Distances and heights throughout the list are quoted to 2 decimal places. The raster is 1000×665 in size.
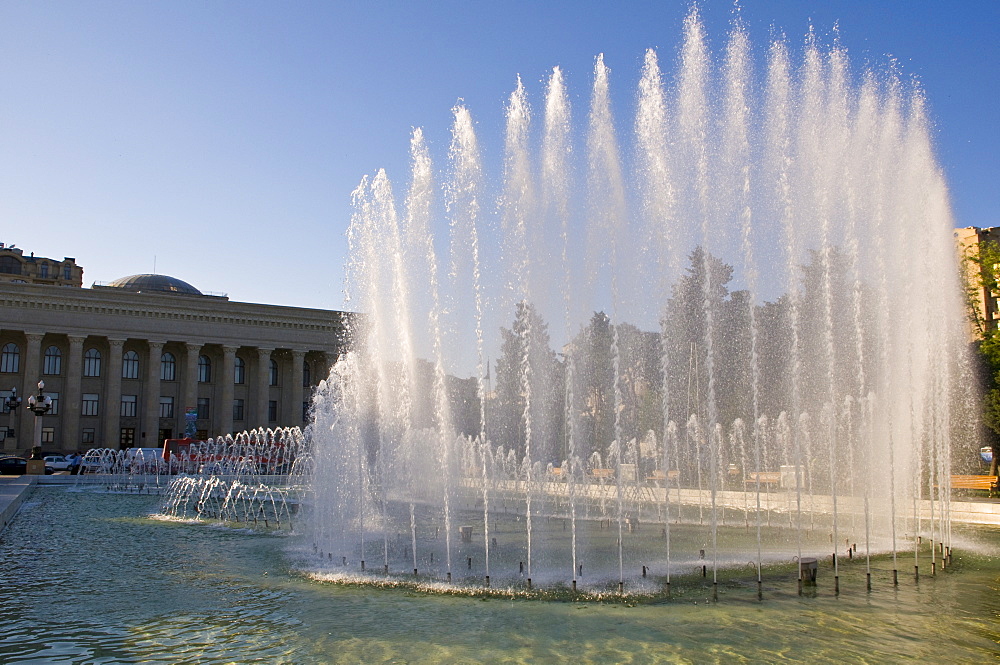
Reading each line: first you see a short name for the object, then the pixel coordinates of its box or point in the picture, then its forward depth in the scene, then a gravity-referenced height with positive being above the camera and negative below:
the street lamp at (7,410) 44.85 +0.85
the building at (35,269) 69.00 +14.65
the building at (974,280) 25.52 +5.03
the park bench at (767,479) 24.77 -1.66
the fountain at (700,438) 12.50 -0.30
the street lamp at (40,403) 27.35 +0.81
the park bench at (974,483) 24.87 -1.95
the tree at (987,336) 22.22 +2.92
